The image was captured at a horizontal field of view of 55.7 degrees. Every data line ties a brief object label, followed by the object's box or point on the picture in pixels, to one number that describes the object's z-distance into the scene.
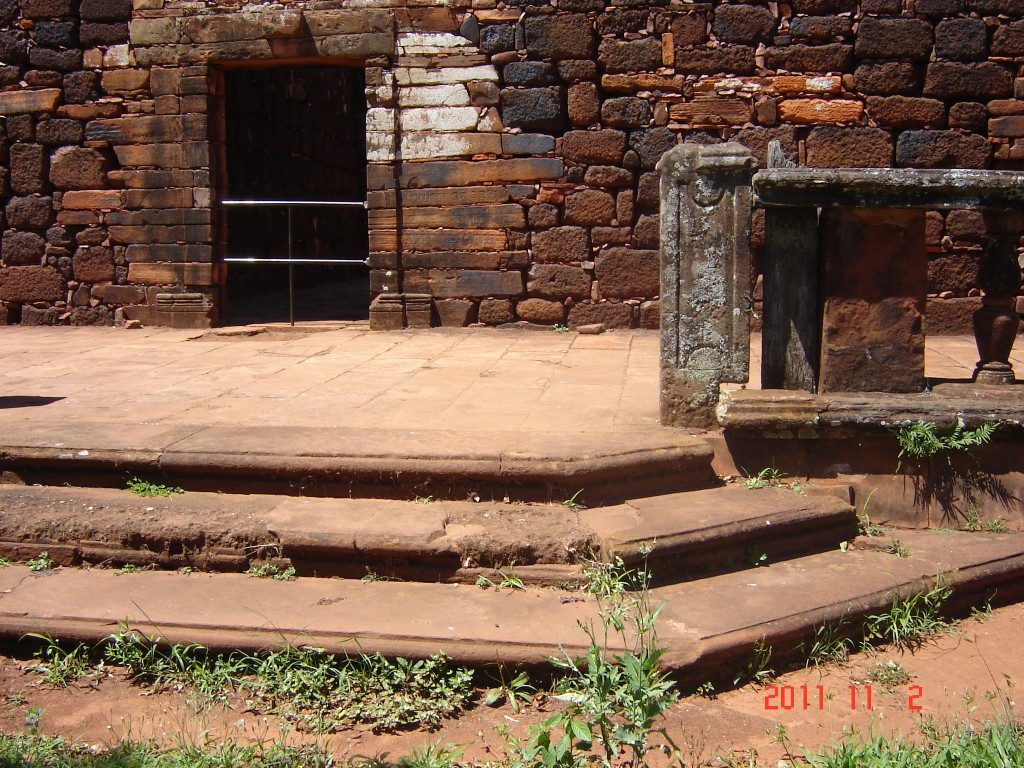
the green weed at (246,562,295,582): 3.28
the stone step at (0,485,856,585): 3.25
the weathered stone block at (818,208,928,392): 3.88
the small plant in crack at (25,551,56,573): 3.34
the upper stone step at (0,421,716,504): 3.57
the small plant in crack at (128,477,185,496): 3.67
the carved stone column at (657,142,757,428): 3.97
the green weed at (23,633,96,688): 2.83
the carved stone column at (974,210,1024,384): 3.94
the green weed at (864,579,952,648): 3.23
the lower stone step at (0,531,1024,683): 2.83
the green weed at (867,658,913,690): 2.96
